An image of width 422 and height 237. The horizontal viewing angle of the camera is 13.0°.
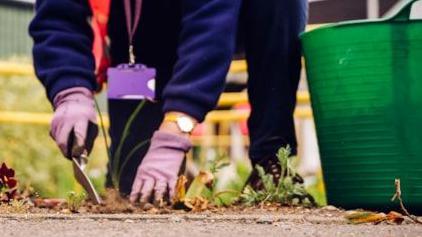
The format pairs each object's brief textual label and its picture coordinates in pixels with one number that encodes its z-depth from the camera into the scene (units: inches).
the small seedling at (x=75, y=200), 146.6
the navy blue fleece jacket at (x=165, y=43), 157.9
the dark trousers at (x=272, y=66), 174.7
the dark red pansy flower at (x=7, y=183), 152.5
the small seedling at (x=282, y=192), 156.9
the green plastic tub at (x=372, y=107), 149.5
